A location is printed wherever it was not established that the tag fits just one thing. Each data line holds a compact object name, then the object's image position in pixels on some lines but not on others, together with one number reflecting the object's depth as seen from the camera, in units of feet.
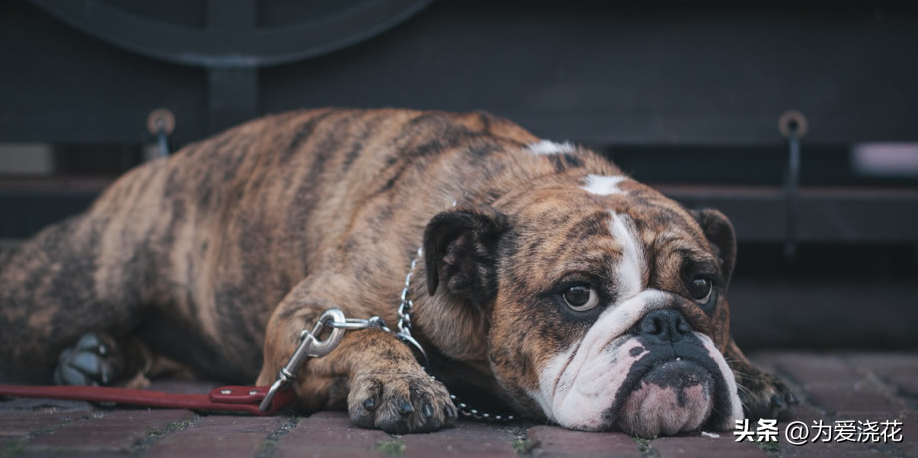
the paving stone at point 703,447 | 7.89
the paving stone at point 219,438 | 7.62
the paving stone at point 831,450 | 8.25
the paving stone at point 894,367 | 13.42
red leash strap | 9.69
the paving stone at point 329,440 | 7.64
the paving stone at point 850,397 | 11.46
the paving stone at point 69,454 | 7.32
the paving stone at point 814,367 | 13.99
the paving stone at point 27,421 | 8.59
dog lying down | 8.71
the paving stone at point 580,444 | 7.81
